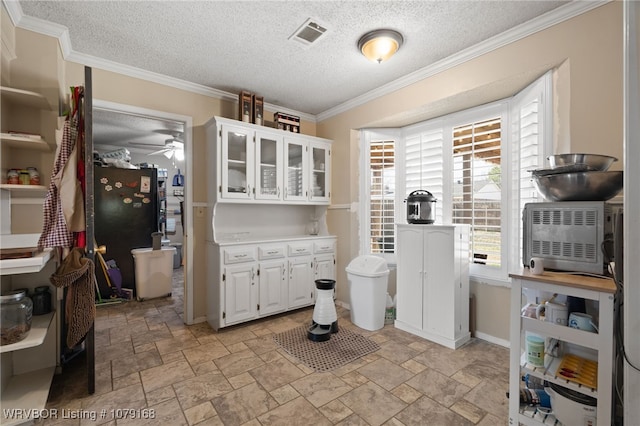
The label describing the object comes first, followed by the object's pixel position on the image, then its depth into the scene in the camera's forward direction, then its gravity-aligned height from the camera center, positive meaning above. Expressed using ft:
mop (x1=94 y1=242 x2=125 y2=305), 13.25 -3.67
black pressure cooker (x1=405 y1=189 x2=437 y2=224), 9.61 +0.16
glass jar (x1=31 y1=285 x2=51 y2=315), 6.65 -2.06
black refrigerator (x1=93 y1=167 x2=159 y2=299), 13.87 -0.11
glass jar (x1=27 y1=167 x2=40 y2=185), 6.97 +0.86
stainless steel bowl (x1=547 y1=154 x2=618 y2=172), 5.18 +0.96
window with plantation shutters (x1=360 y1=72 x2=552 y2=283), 8.15 +1.47
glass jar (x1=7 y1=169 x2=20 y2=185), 6.68 +0.80
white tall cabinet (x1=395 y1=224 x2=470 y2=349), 8.79 -2.21
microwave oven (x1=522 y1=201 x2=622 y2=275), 4.94 -0.38
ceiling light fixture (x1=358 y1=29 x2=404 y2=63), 7.44 +4.48
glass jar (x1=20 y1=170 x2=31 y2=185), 6.83 +0.82
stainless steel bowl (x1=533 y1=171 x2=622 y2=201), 5.00 +0.51
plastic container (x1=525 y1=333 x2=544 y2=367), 5.31 -2.53
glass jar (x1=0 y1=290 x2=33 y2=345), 5.49 -2.08
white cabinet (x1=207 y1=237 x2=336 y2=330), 9.98 -2.43
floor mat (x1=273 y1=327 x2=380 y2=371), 7.99 -4.10
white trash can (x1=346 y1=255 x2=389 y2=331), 10.00 -2.75
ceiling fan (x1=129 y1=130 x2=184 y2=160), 16.70 +4.05
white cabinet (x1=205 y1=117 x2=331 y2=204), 10.25 +1.89
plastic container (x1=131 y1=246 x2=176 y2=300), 13.83 -2.92
